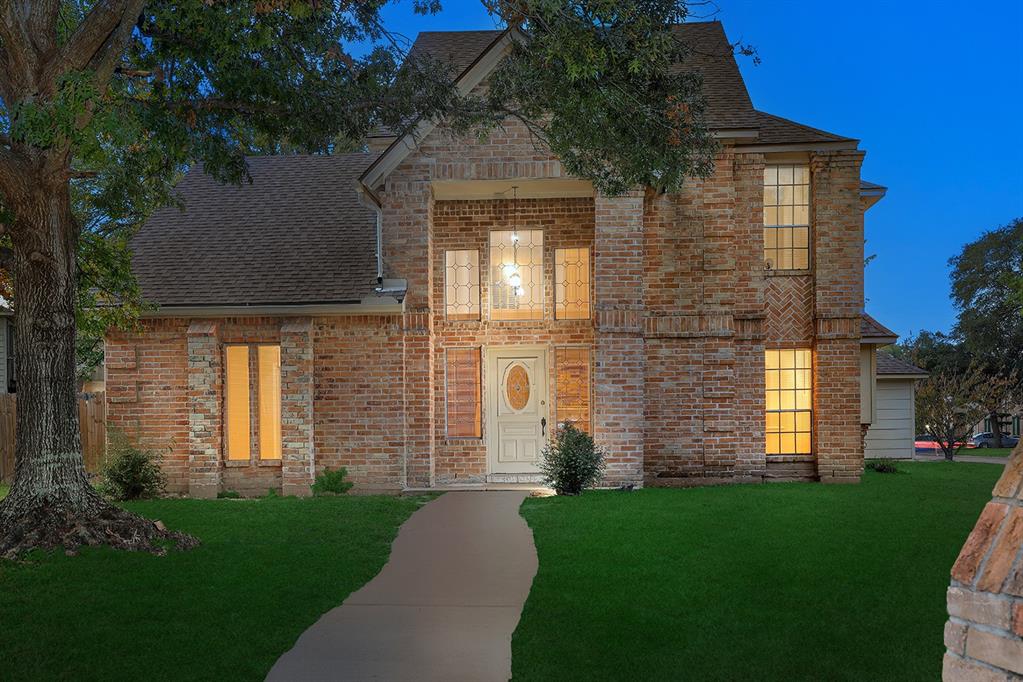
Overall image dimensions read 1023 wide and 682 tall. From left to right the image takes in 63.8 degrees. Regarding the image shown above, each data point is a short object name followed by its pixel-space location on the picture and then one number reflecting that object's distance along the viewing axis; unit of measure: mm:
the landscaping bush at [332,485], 14672
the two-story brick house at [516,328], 14789
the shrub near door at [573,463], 13734
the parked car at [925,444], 42969
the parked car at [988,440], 44594
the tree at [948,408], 28453
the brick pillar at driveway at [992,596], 2490
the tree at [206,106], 9148
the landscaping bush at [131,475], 13953
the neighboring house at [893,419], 24406
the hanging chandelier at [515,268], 15695
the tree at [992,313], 41156
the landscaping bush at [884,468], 19422
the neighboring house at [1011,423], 42500
